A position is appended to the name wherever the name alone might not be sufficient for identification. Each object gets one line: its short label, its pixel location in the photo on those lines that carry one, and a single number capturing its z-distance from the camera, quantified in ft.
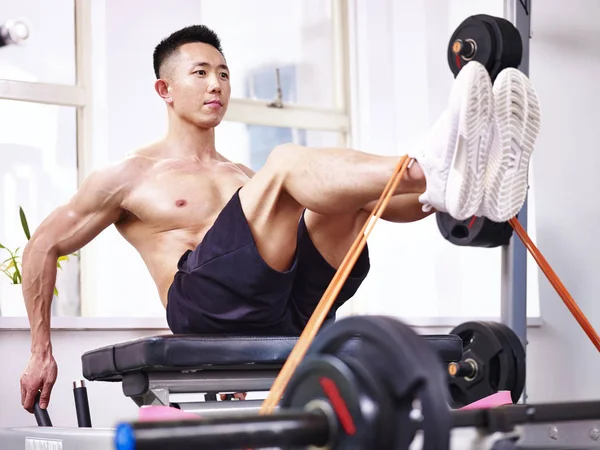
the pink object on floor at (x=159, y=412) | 7.44
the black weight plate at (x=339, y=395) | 5.92
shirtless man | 7.36
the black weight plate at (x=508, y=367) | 10.31
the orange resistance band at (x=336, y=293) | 6.59
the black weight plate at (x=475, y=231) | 10.75
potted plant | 12.66
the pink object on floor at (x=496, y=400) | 8.08
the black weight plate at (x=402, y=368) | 5.81
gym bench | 7.79
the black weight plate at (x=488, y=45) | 10.37
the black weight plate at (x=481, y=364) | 10.43
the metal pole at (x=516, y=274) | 11.19
